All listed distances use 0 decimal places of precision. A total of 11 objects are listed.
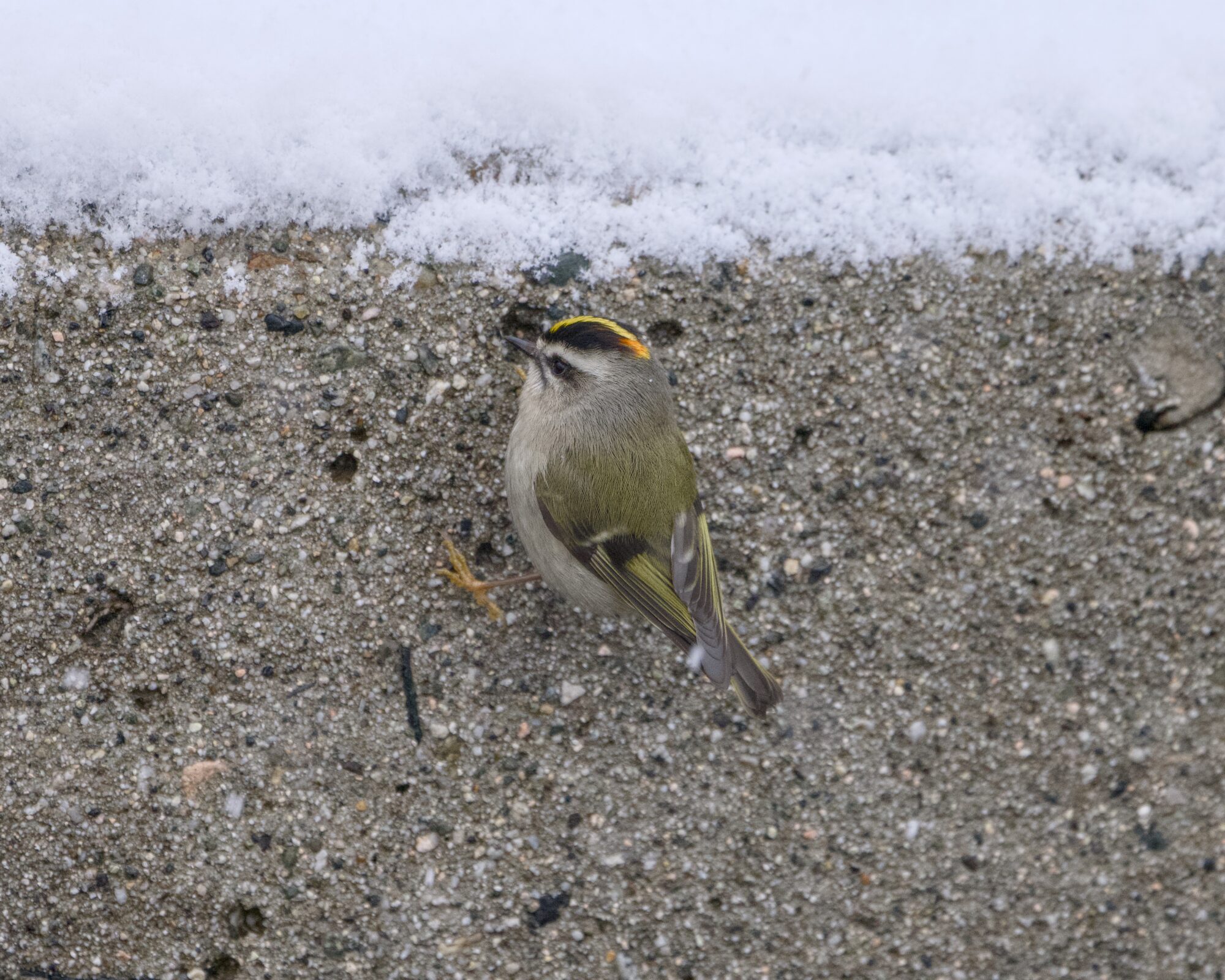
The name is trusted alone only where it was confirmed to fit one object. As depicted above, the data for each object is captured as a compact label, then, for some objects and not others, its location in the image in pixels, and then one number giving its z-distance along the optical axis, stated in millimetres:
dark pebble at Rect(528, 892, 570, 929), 6457
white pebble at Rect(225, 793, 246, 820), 6312
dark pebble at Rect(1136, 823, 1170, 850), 6711
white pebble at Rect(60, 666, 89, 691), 6223
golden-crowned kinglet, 5617
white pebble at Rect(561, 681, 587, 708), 6457
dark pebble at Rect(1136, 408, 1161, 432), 6480
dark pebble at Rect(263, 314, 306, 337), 6207
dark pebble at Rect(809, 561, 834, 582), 6531
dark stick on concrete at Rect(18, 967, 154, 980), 6301
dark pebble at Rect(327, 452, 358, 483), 6301
